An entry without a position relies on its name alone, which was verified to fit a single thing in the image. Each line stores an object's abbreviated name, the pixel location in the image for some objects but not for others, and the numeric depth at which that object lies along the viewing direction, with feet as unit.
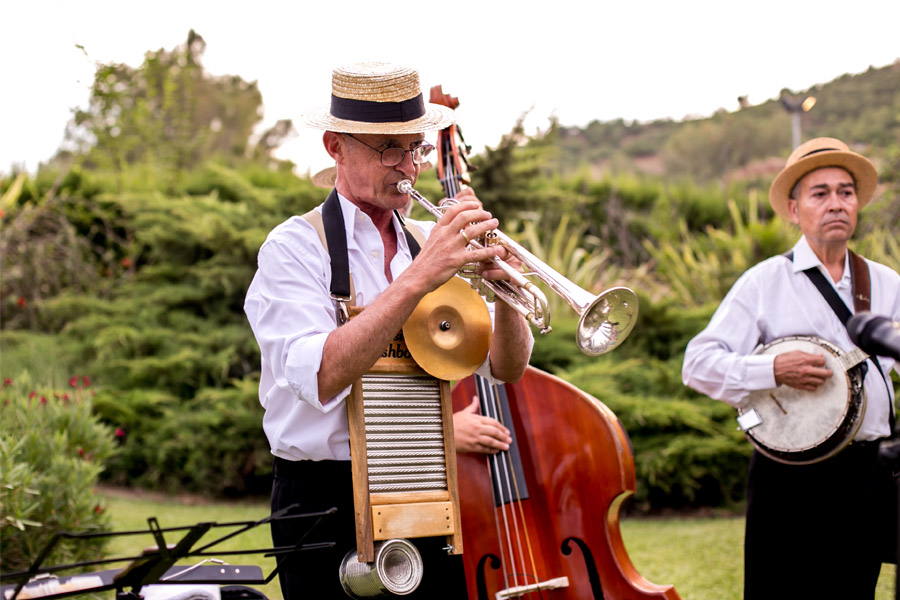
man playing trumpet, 7.74
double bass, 10.25
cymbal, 8.46
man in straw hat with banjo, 12.02
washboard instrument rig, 7.80
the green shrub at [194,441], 23.91
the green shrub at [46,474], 14.87
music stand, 5.89
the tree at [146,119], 37.63
